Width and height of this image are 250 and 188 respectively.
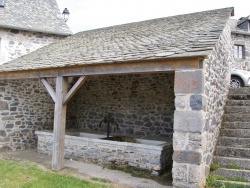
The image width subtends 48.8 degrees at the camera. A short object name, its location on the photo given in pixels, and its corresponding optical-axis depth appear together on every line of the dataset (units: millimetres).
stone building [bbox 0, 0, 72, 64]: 9750
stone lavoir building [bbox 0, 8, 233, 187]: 4641
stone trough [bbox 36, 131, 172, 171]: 6145
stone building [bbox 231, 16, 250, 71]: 16047
